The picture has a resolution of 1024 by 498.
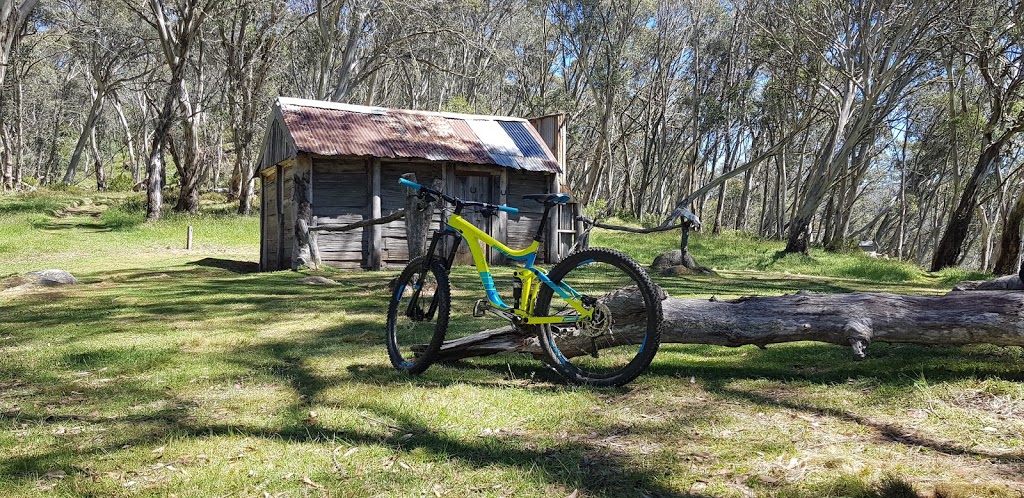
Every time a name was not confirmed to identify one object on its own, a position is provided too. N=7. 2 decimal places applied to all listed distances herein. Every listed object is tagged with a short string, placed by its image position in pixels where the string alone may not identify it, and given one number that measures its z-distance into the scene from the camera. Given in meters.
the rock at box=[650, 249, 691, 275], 16.17
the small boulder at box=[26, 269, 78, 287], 11.03
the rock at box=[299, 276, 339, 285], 12.25
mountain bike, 4.11
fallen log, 4.02
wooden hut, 16.05
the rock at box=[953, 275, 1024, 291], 4.70
